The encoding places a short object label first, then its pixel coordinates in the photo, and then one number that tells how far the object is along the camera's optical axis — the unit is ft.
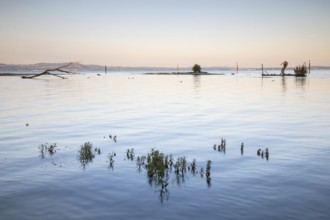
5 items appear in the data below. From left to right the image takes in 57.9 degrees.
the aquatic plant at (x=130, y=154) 42.01
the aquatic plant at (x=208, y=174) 32.81
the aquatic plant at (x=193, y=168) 35.87
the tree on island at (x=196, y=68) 534.78
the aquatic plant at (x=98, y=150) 45.00
